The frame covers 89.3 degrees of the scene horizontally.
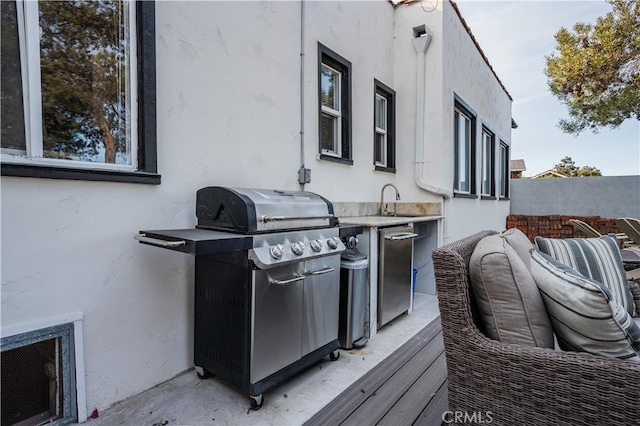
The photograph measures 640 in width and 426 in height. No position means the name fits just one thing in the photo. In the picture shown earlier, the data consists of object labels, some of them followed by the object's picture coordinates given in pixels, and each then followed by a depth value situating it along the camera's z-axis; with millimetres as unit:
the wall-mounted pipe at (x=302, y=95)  3320
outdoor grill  1843
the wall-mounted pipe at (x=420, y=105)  4672
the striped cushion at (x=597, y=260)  2039
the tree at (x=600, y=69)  7387
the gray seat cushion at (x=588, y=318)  1132
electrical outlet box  3277
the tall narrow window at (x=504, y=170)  9055
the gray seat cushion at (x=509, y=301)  1277
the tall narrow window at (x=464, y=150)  5594
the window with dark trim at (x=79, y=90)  1585
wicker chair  1038
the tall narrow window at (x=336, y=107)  3838
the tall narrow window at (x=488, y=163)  7344
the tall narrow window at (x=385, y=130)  4840
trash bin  2729
